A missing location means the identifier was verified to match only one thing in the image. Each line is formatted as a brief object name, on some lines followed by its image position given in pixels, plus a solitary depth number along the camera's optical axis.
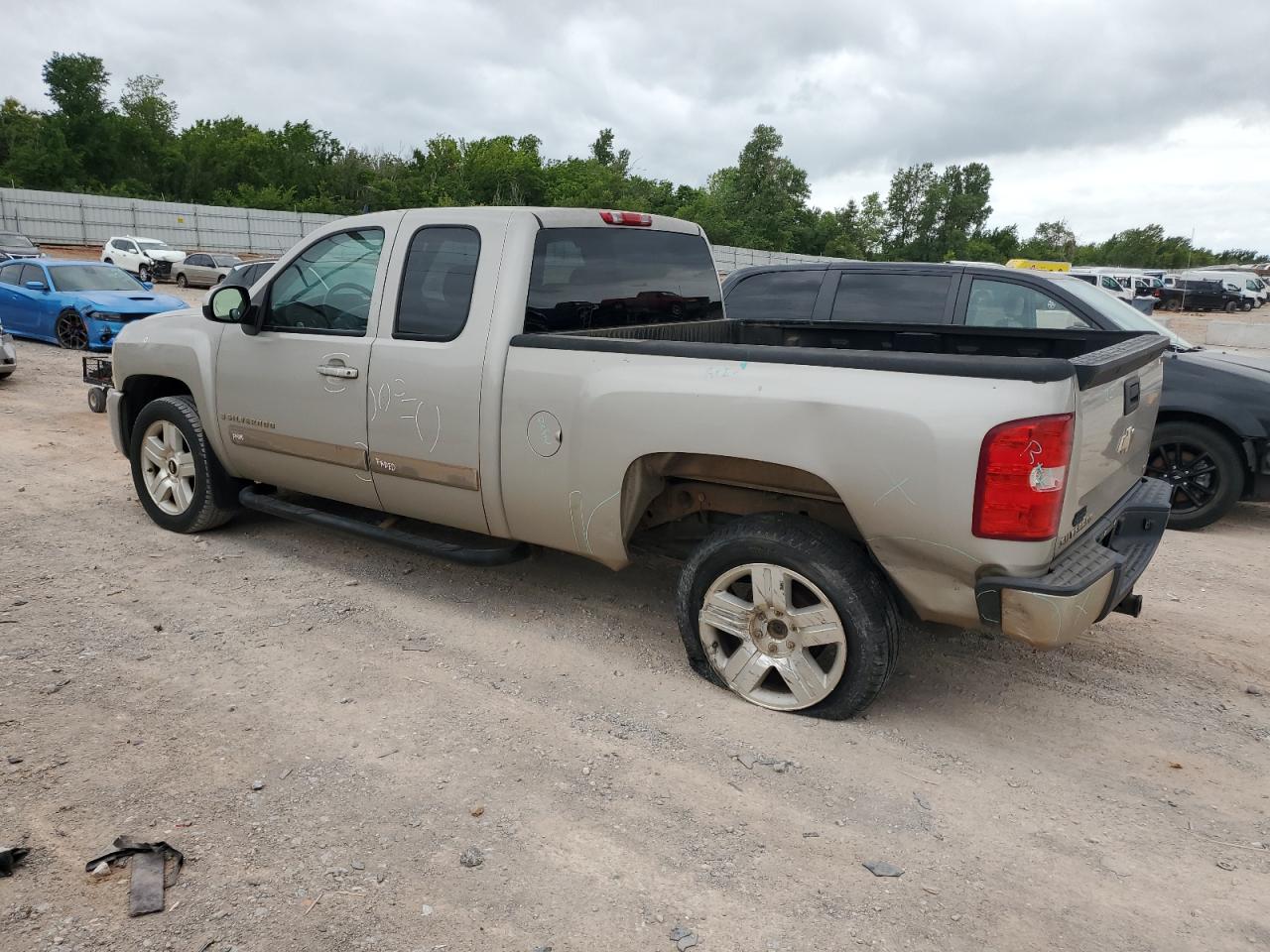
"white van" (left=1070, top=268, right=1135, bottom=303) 33.81
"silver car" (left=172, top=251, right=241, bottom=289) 28.48
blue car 13.10
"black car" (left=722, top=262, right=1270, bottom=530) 6.23
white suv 29.03
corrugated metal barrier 39.88
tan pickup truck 2.97
